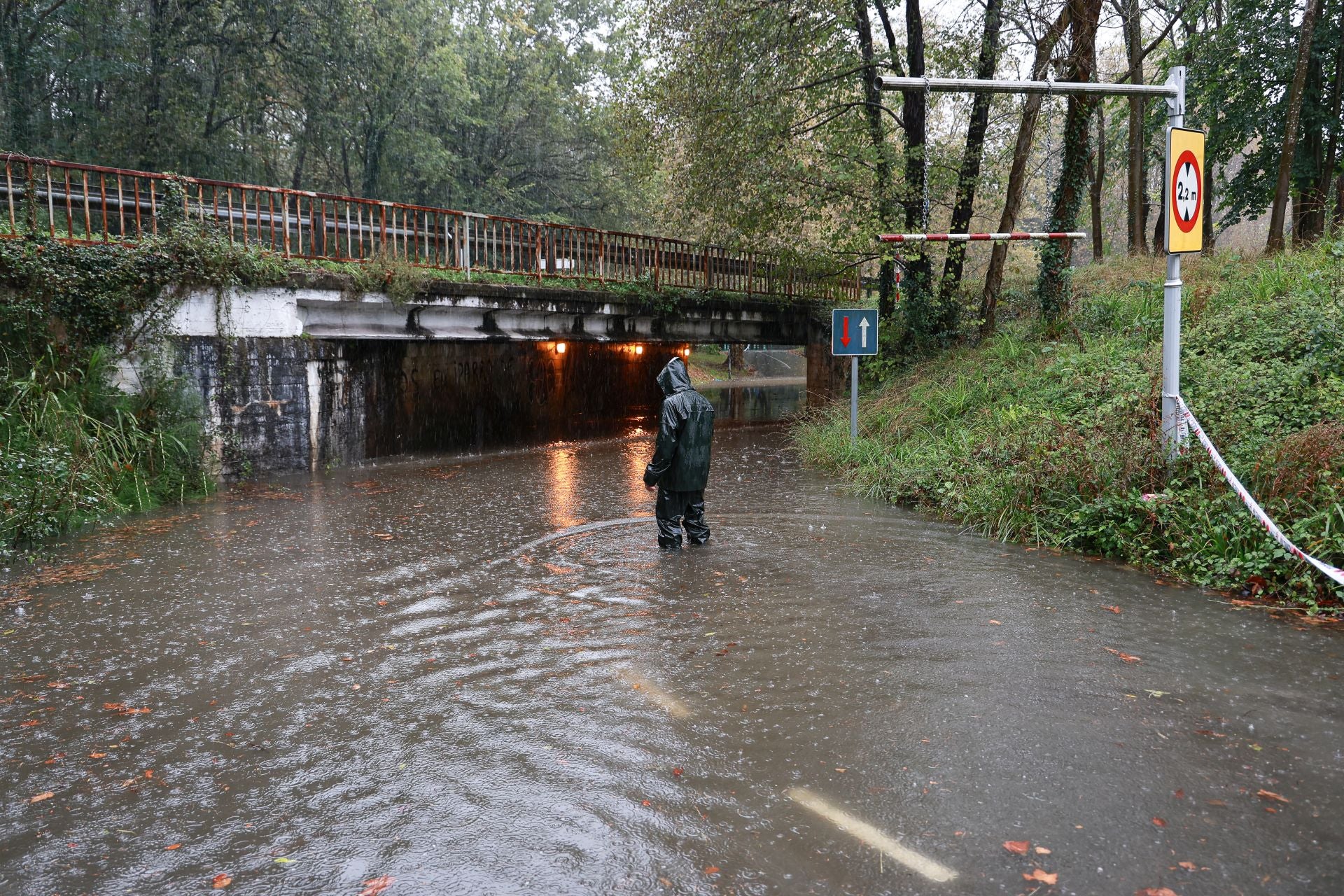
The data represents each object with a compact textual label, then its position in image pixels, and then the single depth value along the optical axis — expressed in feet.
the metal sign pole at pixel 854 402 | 45.80
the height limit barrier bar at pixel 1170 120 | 26.89
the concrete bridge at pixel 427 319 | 44.09
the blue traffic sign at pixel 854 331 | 46.80
